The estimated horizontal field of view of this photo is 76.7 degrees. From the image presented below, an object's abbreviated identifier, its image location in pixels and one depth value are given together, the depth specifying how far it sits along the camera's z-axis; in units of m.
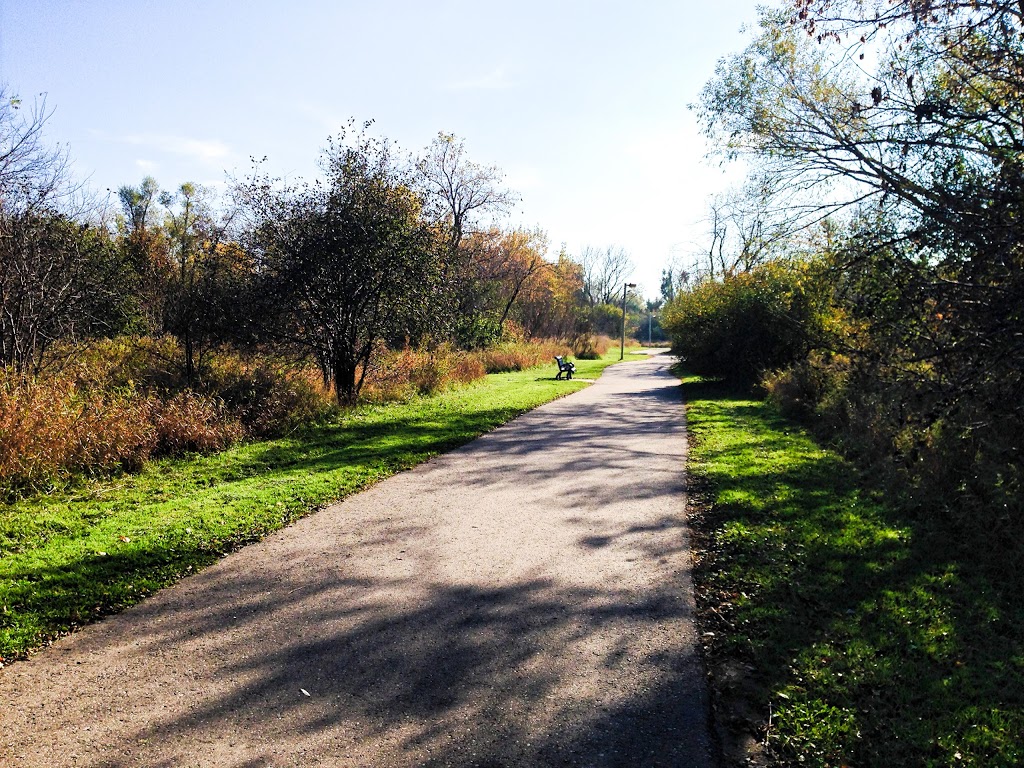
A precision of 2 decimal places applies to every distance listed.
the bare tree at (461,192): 37.88
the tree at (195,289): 13.17
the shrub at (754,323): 17.41
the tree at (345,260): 13.11
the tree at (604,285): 87.06
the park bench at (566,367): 24.56
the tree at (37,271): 10.68
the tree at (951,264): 4.38
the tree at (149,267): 14.11
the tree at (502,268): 34.71
